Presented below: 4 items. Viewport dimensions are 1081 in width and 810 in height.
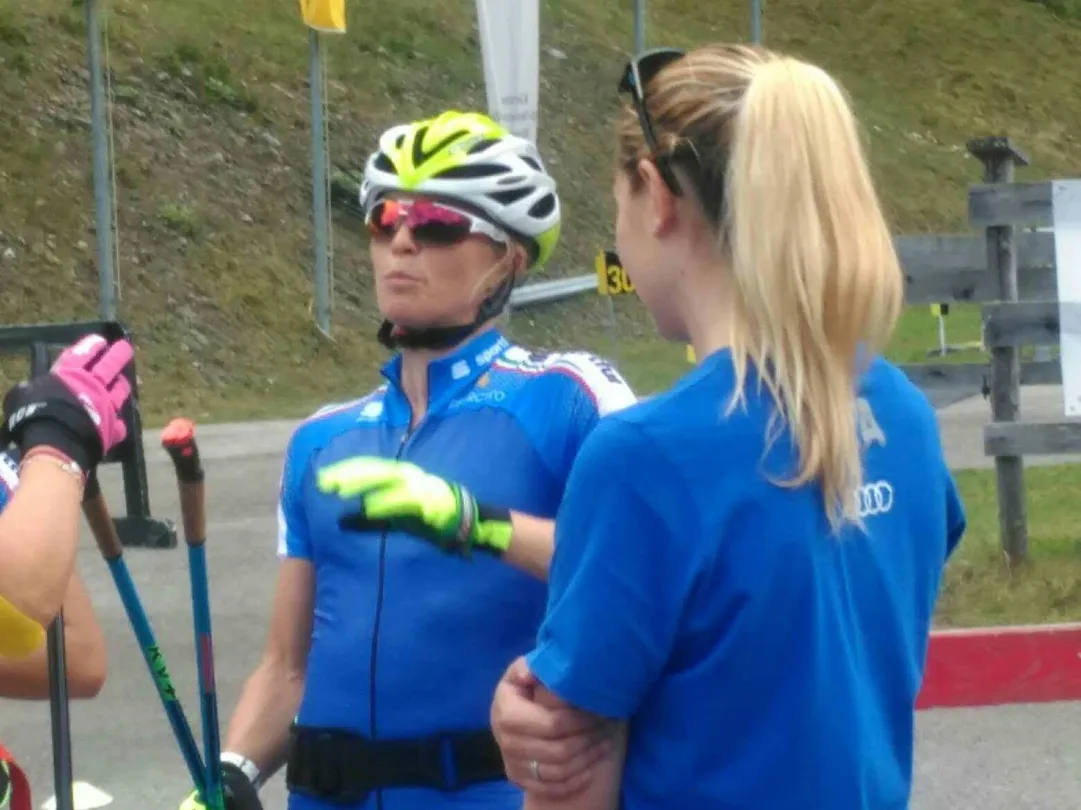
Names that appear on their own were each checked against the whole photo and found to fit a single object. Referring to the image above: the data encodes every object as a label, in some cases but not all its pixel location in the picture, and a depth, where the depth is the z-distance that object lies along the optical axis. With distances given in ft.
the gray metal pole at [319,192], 71.36
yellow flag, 64.13
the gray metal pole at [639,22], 78.33
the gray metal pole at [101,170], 63.10
